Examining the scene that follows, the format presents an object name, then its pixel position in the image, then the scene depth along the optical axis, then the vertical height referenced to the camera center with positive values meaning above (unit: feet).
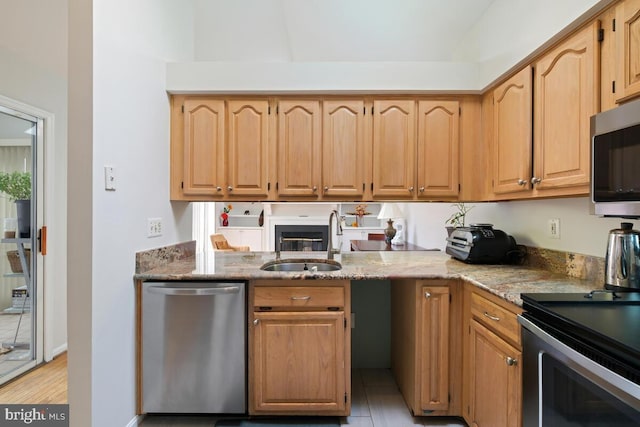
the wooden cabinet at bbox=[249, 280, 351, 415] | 5.98 -2.57
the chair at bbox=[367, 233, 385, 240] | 19.44 -1.53
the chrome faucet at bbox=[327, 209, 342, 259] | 7.80 -0.71
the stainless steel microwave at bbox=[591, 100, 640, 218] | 3.56 +0.61
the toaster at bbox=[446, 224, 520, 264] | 6.86 -0.74
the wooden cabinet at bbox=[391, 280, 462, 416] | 5.99 -2.59
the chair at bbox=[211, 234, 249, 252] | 17.46 -1.77
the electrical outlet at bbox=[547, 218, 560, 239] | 6.04 -0.30
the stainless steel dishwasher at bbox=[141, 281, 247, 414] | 5.98 -2.65
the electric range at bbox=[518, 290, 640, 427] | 2.67 -1.41
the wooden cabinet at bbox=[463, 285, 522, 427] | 4.38 -2.33
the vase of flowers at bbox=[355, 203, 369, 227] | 22.06 -0.07
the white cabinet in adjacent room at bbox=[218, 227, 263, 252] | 22.57 -1.73
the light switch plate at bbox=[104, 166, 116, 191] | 5.28 +0.56
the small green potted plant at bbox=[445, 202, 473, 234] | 9.69 -0.09
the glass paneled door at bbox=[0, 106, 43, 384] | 8.55 -0.78
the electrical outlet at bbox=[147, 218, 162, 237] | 6.57 -0.33
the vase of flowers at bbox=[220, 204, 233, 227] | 22.41 -0.30
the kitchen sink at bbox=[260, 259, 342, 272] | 7.61 -1.29
